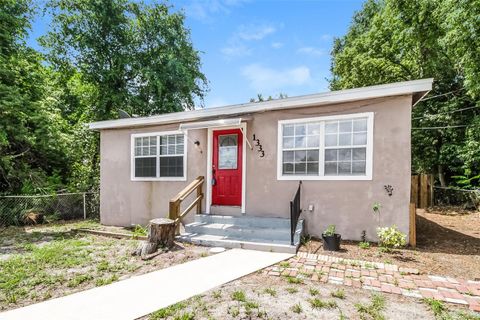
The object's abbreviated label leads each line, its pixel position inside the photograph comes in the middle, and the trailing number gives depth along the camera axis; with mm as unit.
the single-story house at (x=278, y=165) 5887
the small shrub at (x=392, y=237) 5414
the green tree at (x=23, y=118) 8586
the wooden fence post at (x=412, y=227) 5703
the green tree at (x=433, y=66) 10019
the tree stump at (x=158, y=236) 5734
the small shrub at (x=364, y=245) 5721
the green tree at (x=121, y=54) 16656
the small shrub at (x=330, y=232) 5645
